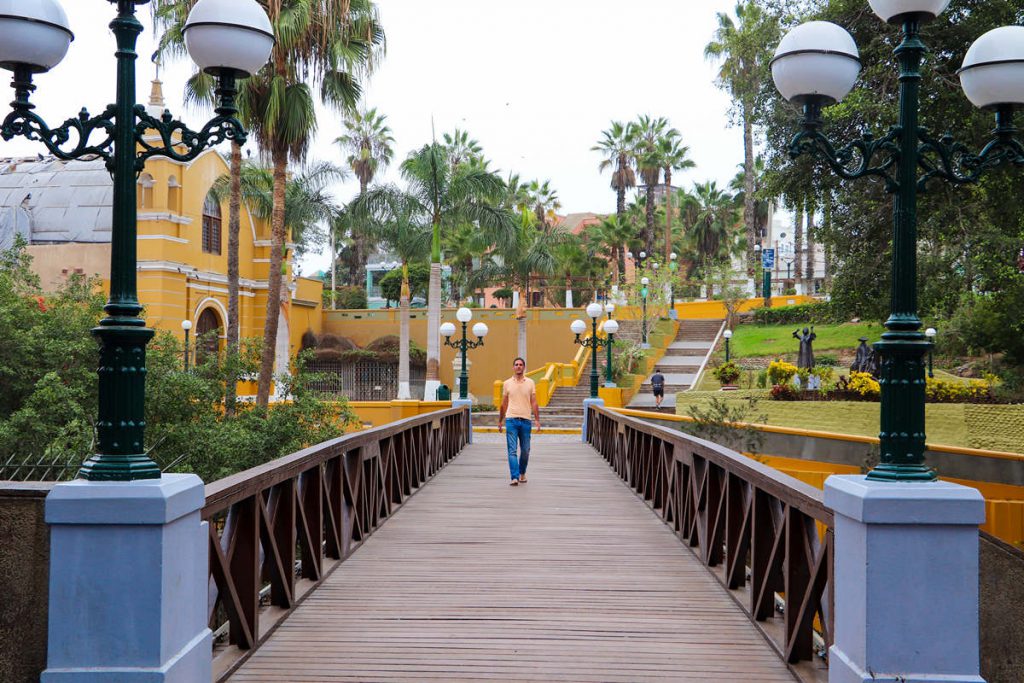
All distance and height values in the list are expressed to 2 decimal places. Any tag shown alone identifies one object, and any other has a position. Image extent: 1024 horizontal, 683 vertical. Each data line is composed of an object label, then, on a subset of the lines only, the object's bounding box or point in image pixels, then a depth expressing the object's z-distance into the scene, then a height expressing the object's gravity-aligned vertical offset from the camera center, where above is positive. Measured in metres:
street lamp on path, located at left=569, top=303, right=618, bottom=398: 23.78 +0.47
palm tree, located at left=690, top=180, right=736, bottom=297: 65.06 +9.48
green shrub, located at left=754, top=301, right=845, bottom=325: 48.50 +2.51
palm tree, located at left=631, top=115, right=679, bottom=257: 58.09 +12.99
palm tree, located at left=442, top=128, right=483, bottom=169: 51.20 +11.62
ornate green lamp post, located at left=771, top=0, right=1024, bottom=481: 4.32 +1.16
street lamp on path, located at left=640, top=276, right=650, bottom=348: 42.04 +1.68
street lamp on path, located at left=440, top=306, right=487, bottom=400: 25.09 +0.72
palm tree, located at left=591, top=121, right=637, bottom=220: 59.59 +12.83
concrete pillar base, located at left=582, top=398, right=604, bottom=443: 21.16 -1.04
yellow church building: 32.81 +4.46
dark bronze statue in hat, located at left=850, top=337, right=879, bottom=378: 24.17 +0.04
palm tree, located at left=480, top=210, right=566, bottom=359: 37.72 +3.91
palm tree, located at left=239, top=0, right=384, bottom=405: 20.69 +6.34
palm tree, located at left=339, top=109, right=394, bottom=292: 55.34 +13.03
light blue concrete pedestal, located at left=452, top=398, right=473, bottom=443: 20.99 -1.04
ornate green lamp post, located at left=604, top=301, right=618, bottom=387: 28.06 -0.21
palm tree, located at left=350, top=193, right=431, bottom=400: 30.55 +4.34
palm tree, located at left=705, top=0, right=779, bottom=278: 20.39 +7.22
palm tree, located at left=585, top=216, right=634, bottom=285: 54.78 +7.37
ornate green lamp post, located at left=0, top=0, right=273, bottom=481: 4.31 +1.14
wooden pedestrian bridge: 4.93 -1.62
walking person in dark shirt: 32.43 -0.92
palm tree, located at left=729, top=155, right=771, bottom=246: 65.31 +11.53
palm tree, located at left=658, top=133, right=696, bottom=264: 58.59 +12.81
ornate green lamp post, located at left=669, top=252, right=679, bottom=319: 46.49 +3.96
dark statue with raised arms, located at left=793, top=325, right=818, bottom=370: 27.44 +0.35
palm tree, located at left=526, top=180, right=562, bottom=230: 57.78 +9.81
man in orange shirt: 11.89 -0.66
